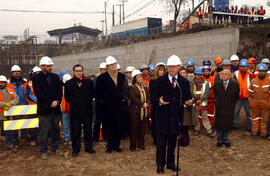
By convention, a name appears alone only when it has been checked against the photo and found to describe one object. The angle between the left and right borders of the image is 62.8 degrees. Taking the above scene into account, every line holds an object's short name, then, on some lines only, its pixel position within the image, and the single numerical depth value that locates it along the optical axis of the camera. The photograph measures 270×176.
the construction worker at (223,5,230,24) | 17.98
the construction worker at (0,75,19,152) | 5.25
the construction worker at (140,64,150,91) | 6.18
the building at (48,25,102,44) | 45.76
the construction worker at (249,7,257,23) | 17.42
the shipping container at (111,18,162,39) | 28.59
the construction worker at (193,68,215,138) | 5.73
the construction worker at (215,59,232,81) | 6.17
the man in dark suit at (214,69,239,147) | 5.11
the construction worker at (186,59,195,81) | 6.55
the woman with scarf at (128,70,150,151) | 5.08
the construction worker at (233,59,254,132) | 6.07
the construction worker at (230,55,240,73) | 6.84
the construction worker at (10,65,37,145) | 5.51
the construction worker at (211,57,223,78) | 7.44
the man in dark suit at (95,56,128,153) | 4.94
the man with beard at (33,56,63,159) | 4.68
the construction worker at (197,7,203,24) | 18.70
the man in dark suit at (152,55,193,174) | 3.85
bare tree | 23.78
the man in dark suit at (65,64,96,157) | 4.78
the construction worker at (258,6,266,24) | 17.05
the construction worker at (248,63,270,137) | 5.56
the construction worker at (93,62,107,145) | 5.55
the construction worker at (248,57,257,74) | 7.15
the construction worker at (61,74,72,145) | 5.46
